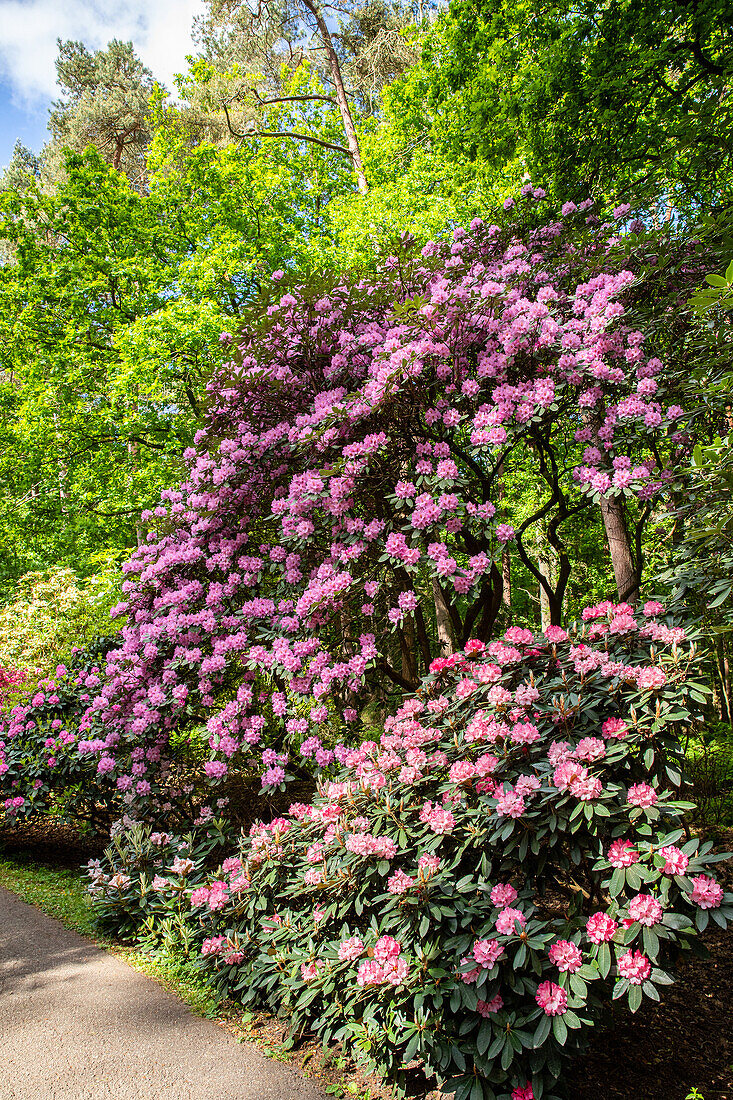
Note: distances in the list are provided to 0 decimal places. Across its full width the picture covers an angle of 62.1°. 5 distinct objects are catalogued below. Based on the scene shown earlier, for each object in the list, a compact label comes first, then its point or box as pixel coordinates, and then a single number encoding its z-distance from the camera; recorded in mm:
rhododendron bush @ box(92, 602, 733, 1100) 1896
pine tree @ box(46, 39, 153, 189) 14805
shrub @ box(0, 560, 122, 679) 6949
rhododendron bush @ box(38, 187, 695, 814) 3131
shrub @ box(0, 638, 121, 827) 5113
